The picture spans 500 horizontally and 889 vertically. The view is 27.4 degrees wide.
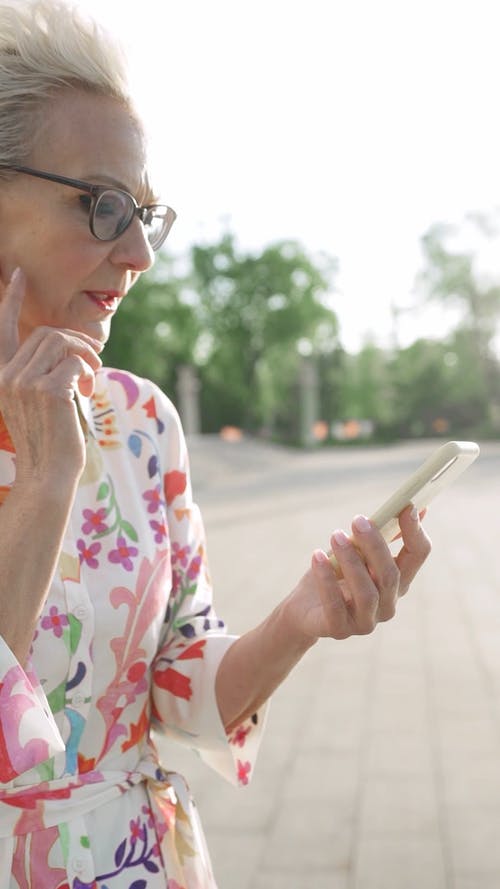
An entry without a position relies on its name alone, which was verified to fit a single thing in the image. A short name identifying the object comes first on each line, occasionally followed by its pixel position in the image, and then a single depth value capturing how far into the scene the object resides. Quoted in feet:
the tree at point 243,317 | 162.61
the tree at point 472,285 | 169.07
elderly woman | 4.02
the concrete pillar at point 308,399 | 162.71
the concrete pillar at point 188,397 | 136.05
